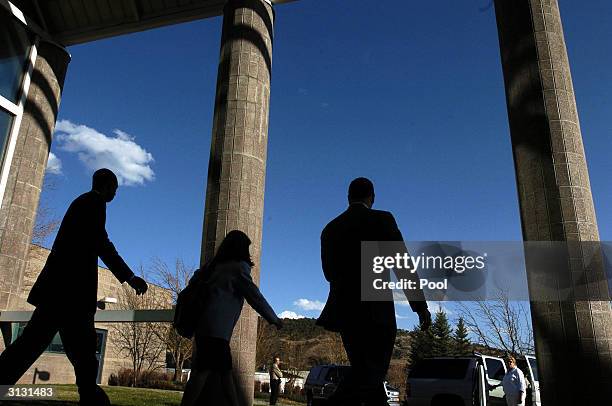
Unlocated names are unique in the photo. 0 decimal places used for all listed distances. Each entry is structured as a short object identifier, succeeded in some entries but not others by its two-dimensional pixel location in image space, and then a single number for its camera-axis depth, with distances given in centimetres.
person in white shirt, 951
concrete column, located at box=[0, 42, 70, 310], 864
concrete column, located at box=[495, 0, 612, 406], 594
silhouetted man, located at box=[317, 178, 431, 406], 252
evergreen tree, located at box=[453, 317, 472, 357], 5089
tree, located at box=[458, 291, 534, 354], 3281
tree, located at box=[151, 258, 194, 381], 3228
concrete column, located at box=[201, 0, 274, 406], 756
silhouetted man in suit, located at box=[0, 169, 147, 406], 333
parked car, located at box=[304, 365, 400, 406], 1624
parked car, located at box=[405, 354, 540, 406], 1077
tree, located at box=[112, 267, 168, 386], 3162
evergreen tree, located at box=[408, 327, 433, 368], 5021
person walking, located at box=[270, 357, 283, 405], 1587
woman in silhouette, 312
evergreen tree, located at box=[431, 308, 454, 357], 5139
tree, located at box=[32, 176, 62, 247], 3316
